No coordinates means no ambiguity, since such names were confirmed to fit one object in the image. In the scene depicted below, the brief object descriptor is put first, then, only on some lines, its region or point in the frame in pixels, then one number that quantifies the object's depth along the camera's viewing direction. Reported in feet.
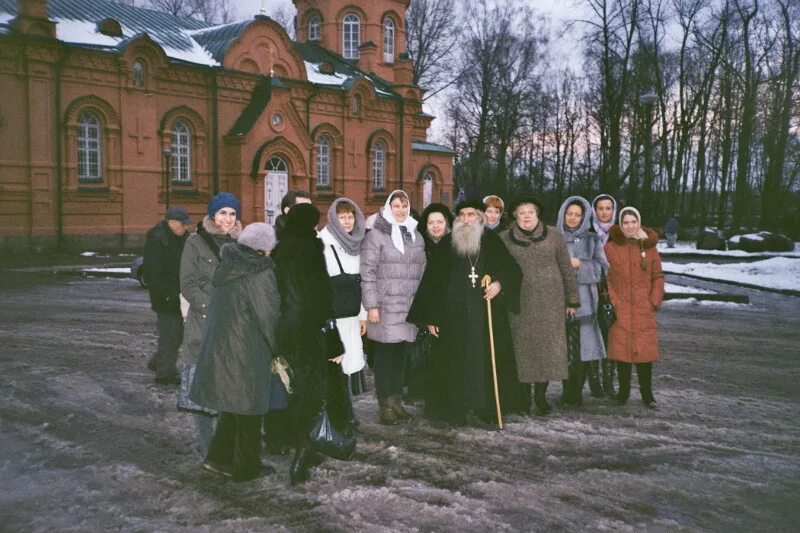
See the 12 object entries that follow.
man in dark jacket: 23.97
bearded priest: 19.43
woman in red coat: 21.40
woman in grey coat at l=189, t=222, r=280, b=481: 14.71
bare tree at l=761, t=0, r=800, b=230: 109.46
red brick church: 76.95
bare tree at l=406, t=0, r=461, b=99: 156.56
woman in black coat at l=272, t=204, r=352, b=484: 15.46
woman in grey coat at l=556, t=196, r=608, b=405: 22.02
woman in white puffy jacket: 19.29
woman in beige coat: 20.67
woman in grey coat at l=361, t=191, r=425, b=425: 19.81
